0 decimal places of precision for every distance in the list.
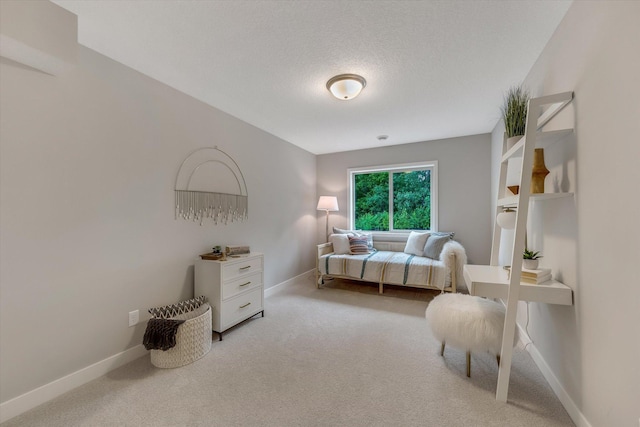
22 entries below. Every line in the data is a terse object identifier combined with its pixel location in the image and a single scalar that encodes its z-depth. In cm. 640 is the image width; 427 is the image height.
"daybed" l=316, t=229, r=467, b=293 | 319
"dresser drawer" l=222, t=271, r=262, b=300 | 238
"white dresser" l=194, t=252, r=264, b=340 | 233
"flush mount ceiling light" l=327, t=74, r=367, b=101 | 212
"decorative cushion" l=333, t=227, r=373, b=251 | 420
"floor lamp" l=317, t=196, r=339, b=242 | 439
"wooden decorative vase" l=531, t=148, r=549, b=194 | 158
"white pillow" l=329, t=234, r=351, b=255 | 402
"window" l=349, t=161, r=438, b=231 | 421
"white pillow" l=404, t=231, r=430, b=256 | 383
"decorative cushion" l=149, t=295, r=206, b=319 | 207
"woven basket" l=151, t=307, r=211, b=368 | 191
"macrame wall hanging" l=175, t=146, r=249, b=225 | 245
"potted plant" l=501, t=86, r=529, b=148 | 181
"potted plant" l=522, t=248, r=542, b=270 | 157
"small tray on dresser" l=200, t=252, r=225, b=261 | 246
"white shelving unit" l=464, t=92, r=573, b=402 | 144
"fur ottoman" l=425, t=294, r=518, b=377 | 165
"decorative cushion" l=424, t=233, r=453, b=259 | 357
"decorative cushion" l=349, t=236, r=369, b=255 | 396
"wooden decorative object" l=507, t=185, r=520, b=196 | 183
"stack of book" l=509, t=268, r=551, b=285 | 151
